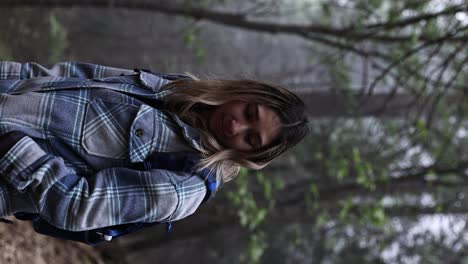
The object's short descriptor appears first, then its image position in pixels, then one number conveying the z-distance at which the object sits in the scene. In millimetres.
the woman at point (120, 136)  1459
